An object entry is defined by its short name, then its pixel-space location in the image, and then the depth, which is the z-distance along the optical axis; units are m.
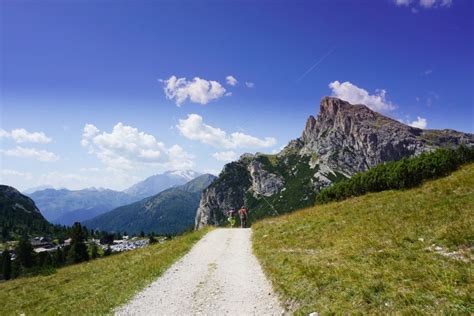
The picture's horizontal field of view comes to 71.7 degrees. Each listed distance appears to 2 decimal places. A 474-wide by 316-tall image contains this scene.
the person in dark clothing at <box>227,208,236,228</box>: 47.75
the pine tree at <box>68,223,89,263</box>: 96.06
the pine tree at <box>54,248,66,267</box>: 129.38
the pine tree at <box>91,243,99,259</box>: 138.60
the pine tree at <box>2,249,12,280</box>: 118.31
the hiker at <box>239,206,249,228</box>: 45.85
